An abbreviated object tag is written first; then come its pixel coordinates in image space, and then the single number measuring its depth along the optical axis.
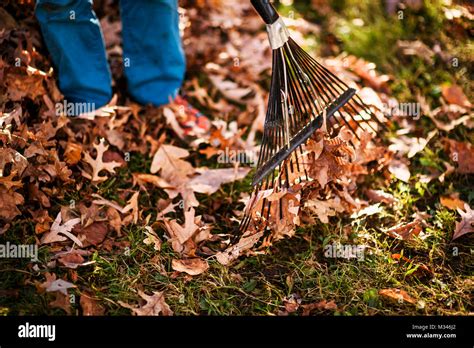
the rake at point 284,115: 2.45
